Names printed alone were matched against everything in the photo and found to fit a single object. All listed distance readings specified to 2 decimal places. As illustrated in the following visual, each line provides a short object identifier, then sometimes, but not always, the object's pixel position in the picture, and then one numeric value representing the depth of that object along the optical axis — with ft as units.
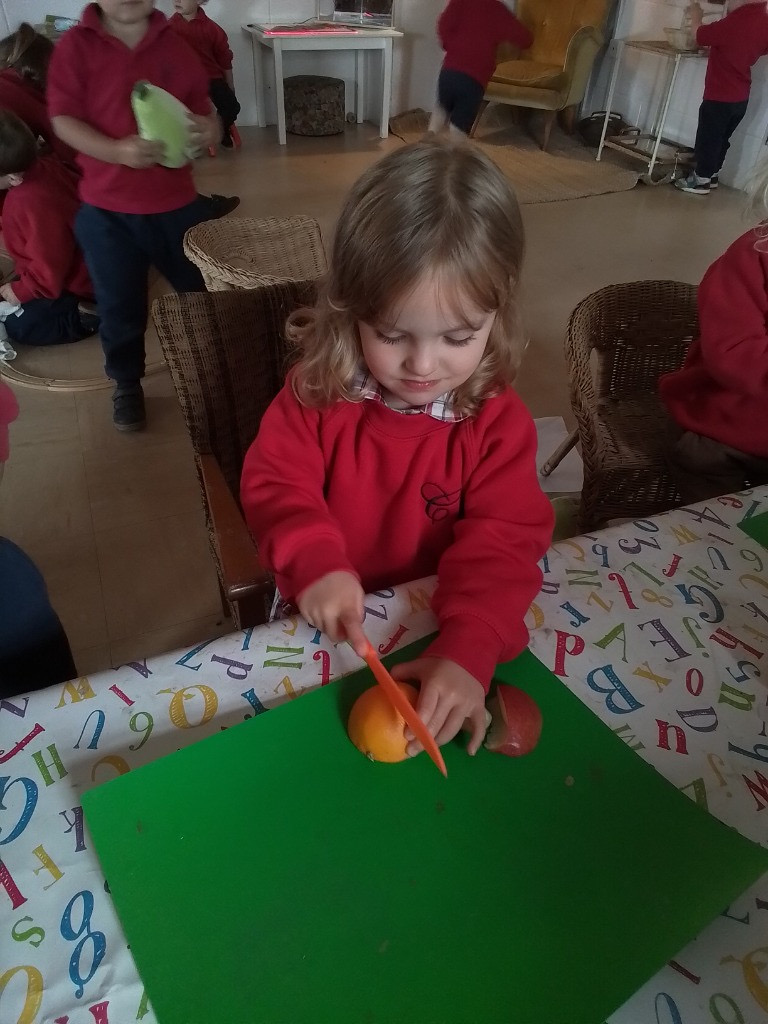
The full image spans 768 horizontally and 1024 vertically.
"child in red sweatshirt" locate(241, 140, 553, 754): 2.13
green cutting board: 1.49
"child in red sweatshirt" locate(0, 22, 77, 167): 8.21
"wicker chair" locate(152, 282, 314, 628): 3.57
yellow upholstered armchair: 14.47
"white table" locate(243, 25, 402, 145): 14.38
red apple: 1.94
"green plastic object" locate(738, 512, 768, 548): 2.74
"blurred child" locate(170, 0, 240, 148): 13.21
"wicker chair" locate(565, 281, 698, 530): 4.42
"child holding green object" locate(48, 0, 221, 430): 5.50
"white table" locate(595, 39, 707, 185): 13.84
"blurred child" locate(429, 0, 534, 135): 13.26
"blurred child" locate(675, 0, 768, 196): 12.07
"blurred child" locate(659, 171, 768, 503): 4.00
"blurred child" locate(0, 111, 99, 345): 7.89
